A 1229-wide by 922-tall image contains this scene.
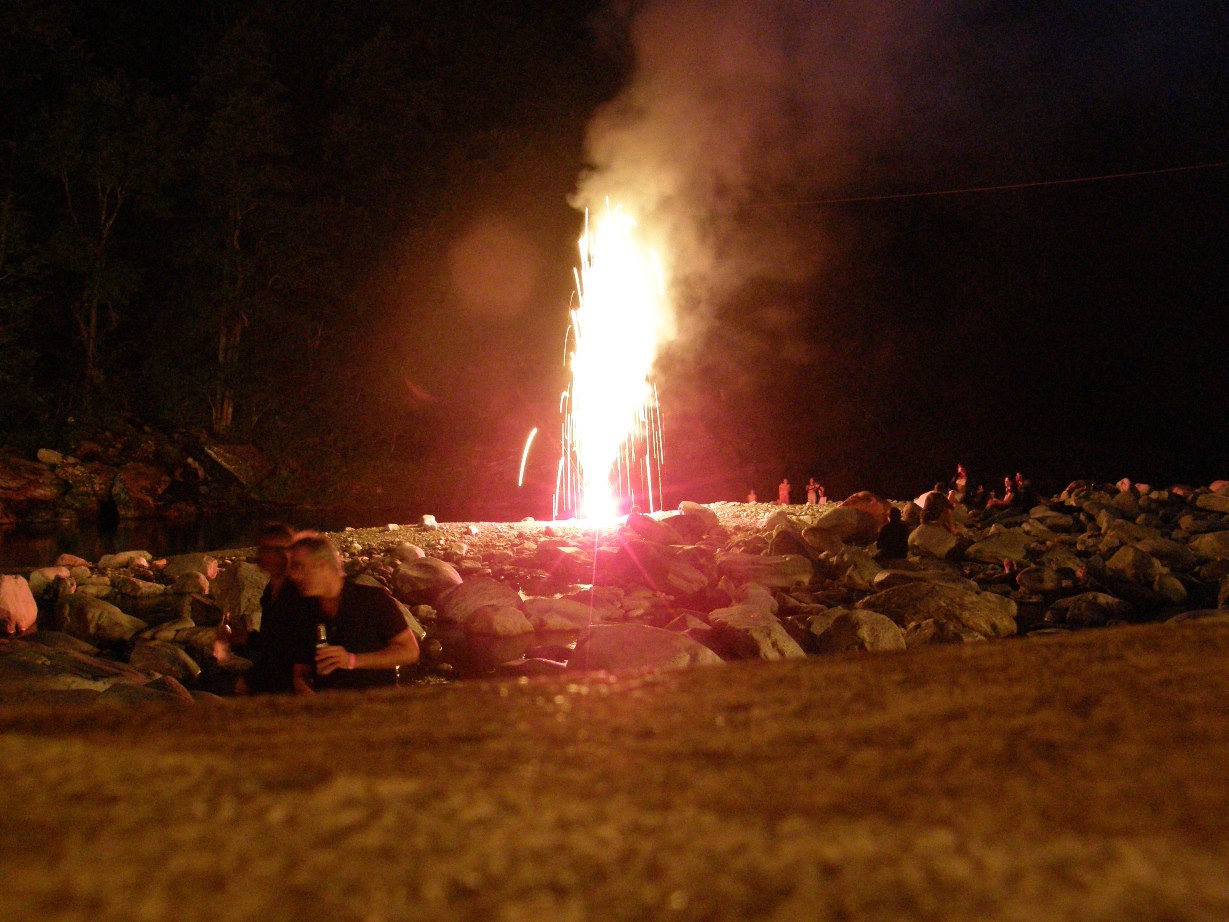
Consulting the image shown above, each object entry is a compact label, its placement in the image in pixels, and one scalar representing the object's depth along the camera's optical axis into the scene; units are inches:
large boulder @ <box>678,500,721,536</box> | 645.3
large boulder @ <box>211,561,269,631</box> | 387.5
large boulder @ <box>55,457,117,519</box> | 960.9
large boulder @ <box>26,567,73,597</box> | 440.8
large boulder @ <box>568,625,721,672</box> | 254.2
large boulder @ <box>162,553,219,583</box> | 471.2
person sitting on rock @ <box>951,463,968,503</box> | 927.8
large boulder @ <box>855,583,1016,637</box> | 365.7
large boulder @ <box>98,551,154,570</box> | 509.0
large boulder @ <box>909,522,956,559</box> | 553.3
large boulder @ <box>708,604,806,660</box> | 319.0
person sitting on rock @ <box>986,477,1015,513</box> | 831.0
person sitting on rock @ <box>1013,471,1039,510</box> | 869.2
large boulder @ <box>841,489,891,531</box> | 631.2
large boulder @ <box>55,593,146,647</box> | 364.8
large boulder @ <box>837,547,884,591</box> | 472.1
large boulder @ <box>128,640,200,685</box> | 307.5
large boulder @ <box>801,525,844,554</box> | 542.9
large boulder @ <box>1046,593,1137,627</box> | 399.5
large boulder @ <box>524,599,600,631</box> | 385.7
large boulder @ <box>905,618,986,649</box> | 340.5
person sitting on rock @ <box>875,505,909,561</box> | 552.1
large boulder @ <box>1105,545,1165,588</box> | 460.5
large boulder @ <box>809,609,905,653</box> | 329.1
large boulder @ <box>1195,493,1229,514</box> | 738.2
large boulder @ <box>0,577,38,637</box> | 364.2
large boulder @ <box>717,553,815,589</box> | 468.1
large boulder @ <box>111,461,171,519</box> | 992.9
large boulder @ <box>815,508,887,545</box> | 618.8
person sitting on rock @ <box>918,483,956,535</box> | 596.1
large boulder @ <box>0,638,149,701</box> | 235.1
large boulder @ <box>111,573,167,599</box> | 447.2
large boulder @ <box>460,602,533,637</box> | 378.3
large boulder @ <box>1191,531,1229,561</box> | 531.8
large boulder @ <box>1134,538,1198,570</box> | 521.8
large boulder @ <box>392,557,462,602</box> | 453.4
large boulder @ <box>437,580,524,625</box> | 396.2
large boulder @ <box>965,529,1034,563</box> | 538.3
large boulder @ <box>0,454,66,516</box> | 901.2
